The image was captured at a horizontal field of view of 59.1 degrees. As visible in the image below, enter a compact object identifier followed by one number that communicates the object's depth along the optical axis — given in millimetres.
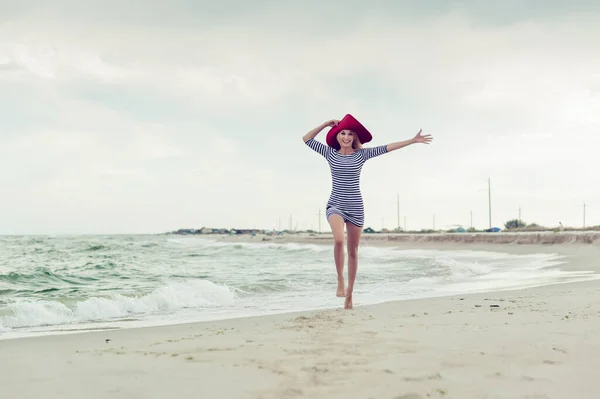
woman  6154
